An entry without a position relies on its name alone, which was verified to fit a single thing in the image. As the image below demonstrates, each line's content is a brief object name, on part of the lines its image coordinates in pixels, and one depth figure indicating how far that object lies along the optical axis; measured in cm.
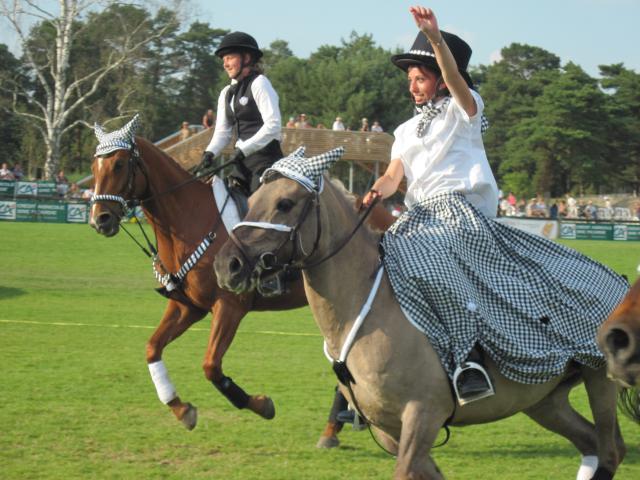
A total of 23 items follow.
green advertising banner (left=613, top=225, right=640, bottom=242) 4497
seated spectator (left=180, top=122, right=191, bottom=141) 4184
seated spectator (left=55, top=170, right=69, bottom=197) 4134
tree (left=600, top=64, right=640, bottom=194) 8125
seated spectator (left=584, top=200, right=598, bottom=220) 5299
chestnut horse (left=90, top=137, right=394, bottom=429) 790
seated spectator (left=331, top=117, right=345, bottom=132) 4491
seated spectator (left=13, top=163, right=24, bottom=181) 4269
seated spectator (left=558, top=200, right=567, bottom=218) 5062
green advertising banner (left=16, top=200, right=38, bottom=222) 3869
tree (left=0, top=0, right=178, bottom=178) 4425
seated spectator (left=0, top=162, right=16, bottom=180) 4169
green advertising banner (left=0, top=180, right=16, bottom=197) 4000
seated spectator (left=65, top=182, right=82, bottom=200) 4019
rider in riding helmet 855
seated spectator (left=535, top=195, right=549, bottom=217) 5012
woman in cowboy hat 527
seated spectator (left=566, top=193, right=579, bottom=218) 5261
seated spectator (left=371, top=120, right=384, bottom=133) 4695
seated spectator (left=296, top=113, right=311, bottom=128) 4281
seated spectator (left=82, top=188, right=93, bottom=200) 3922
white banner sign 4088
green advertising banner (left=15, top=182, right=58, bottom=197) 4025
